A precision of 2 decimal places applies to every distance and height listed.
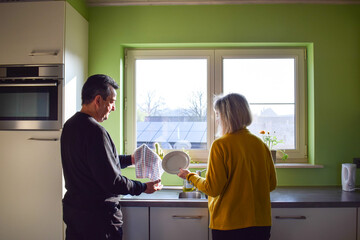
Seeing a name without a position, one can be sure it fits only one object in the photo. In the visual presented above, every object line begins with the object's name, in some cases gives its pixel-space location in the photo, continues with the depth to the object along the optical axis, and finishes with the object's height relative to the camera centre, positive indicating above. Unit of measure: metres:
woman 1.59 -0.28
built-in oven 2.21 +0.19
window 2.80 +0.25
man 1.48 -0.25
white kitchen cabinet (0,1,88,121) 2.21 +0.63
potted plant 2.71 -0.14
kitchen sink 2.51 -0.55
